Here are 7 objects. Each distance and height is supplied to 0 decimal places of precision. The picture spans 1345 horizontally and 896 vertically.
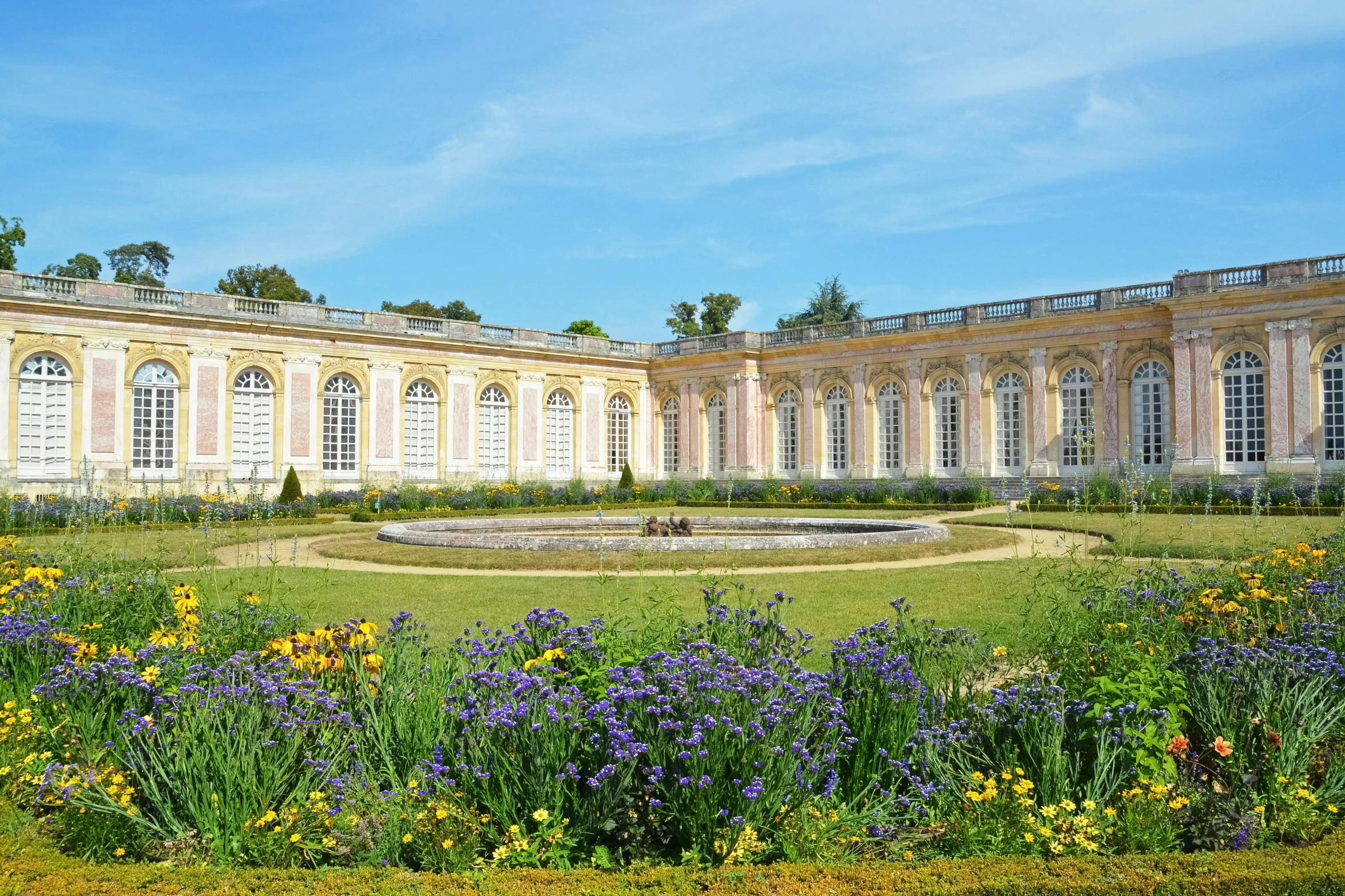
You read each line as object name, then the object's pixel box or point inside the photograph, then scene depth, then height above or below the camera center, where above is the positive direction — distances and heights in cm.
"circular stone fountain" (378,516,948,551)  1465 -116
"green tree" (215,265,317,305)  5280 +1050
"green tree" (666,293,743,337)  5809 +918
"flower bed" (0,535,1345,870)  381 -122
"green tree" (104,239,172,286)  6266 +1431
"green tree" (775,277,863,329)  5594 +934
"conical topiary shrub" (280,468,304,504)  2691 -58
